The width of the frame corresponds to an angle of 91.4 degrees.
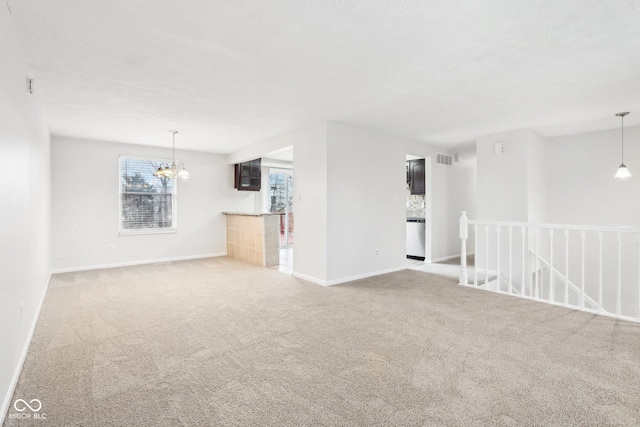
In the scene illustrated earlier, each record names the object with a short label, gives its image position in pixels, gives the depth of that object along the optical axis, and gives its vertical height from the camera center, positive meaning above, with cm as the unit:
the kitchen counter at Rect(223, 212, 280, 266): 637 -61
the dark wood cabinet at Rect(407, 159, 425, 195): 692 +75
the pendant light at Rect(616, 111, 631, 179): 455 +53
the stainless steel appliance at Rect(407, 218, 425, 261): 705 -66
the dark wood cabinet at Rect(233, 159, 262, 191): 754 +84
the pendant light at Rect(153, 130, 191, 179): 579 +73
